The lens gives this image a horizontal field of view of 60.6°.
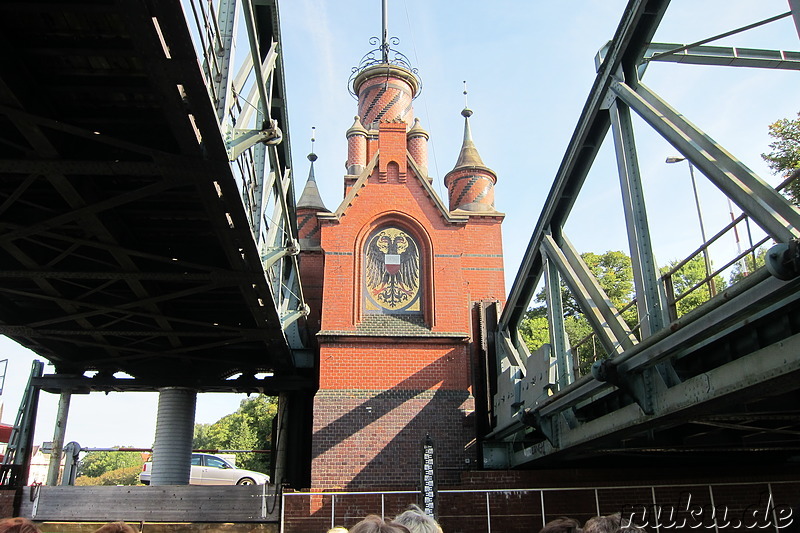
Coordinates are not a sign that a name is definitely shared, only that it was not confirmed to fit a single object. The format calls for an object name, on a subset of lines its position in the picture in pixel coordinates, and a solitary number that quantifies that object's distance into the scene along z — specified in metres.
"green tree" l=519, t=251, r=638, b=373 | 33.66
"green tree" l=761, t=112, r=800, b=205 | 24.27
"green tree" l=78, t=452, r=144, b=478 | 116.91
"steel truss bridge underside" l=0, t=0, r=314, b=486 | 6.21
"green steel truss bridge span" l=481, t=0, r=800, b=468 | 5.66
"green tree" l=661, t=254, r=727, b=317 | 33.78
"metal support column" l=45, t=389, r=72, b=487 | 16.42
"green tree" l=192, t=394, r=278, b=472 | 51.72
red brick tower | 15.07
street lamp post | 15.92
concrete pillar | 16.08
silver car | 21.16
